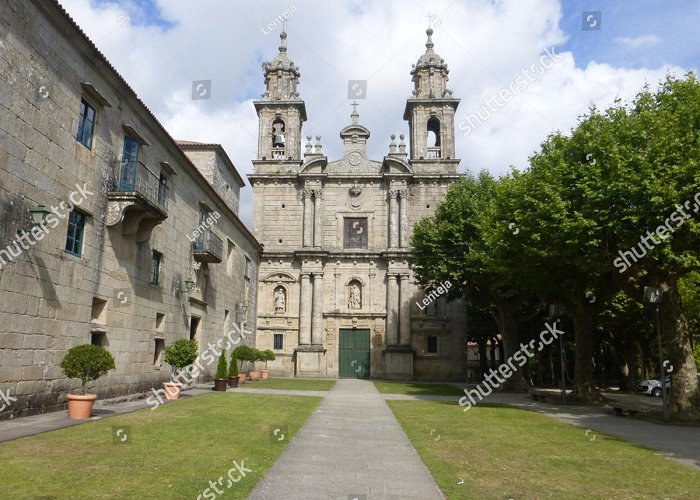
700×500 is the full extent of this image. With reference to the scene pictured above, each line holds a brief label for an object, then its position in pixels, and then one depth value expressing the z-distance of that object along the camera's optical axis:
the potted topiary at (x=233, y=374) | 25.59
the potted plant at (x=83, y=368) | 12.42
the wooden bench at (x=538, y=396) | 22.40
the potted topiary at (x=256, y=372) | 31.30
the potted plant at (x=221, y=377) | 23.19
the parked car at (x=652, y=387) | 30.55
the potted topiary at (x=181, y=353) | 19.12
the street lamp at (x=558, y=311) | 20.70
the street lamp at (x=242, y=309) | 33.43
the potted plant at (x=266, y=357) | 33.09
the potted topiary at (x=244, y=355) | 28.52
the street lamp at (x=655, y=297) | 15.11
